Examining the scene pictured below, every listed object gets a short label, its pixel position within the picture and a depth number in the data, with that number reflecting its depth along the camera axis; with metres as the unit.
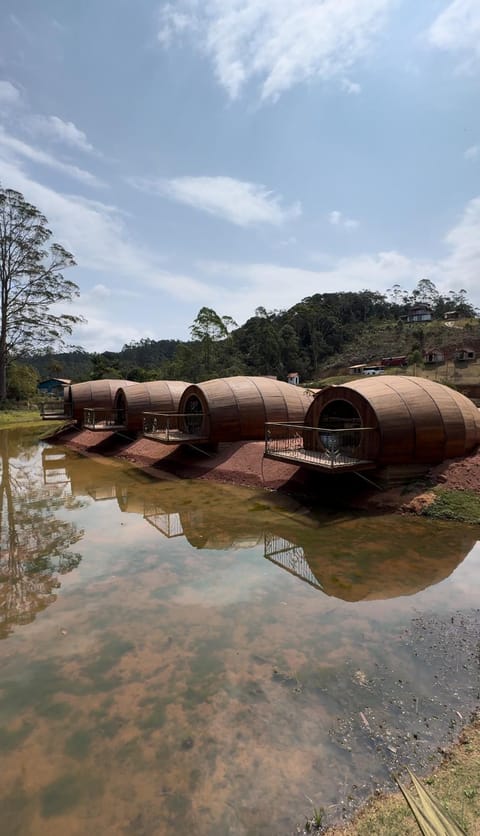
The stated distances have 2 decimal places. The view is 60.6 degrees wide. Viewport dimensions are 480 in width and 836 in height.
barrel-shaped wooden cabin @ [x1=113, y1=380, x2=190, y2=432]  23.47
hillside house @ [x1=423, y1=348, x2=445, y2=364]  63.78
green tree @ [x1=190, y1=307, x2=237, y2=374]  57.50
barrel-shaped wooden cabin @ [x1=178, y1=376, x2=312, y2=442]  17.89
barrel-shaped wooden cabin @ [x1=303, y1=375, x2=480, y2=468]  12.07
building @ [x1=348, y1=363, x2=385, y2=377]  62.00
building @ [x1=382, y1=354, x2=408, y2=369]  67.44
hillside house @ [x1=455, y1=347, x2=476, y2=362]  62.94
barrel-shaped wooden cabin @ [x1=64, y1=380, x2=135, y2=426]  28.47
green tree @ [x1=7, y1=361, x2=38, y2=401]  53.93
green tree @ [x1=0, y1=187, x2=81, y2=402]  40.56
